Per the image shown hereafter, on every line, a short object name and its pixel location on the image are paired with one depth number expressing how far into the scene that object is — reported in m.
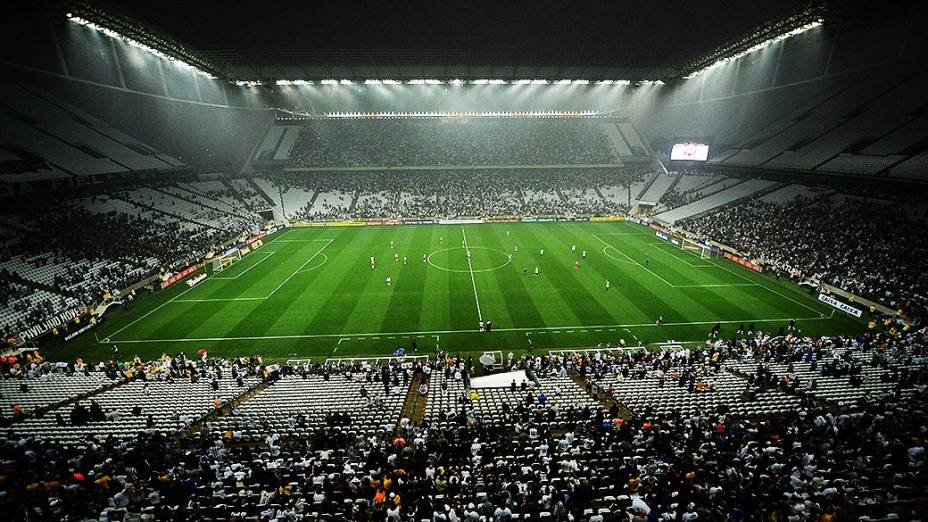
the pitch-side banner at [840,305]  27.47
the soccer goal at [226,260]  40.00
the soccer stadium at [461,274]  10.97
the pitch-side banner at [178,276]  35.38
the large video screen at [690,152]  61.91
